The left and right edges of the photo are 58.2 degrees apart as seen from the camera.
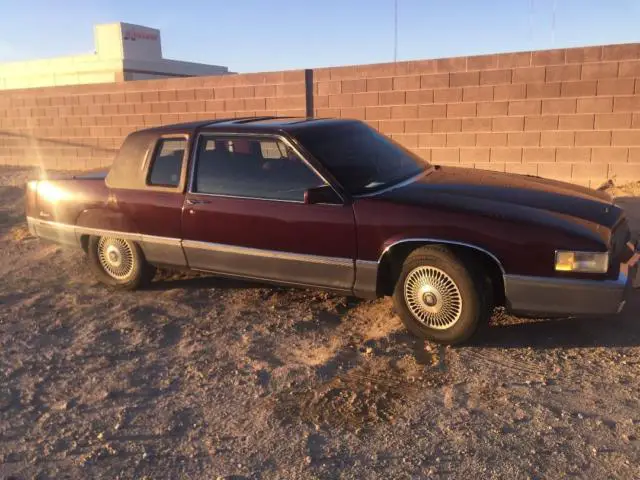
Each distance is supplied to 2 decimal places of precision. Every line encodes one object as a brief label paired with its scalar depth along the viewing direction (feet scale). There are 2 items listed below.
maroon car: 12.23
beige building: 115.34
